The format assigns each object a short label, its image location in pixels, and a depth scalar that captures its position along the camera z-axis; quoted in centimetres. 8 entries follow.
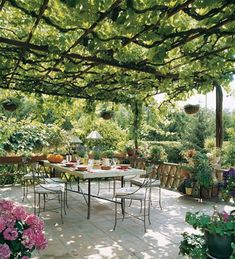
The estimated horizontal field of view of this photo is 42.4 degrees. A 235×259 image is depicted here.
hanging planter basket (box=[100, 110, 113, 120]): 707
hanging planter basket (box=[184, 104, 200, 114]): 583
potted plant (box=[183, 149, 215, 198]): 571
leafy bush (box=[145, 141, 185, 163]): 1403
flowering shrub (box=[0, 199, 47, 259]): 189
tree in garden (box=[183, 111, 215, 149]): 1417
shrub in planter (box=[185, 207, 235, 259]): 220
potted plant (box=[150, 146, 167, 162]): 729
